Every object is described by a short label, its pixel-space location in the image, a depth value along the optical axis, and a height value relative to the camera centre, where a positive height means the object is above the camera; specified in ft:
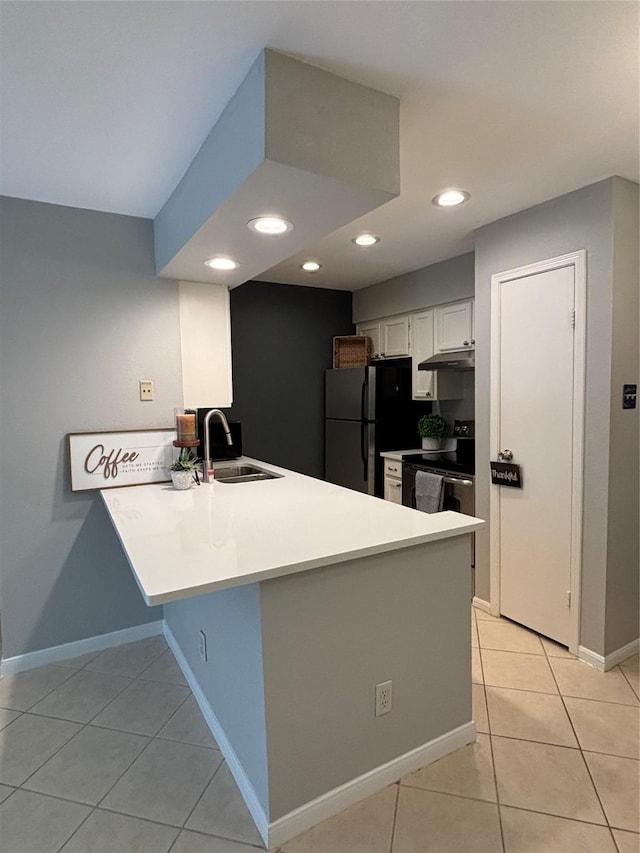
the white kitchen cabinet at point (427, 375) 12.32 +0.52
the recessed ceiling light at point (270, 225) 5.87 +2.17
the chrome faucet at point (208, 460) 8.57 -1.09
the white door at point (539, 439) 7.92 -0.81
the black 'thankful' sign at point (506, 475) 8.86 -1.52
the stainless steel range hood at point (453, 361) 10.92 +0.78
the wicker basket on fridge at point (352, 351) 14.66 +1.42
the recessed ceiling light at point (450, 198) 7.70 +3.23
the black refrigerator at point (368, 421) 13.10 -0.70
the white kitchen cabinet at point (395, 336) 13.38 +1.70
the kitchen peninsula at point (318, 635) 4.67 -2.61
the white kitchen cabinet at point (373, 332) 14.56 +1.97
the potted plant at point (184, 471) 8.08 -1.22
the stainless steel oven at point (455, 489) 10.07 -2.05
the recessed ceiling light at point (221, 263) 7.60 +2.20
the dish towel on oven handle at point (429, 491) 10.68 -2.19
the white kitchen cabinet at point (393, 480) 12.42 -2.23
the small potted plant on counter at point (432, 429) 12.63 -0.89
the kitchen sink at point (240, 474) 9.45 -1.54
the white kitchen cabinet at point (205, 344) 9.05 +1.07
